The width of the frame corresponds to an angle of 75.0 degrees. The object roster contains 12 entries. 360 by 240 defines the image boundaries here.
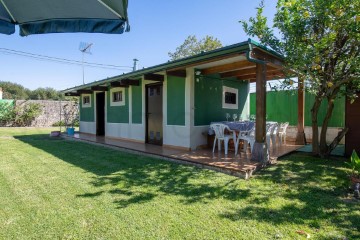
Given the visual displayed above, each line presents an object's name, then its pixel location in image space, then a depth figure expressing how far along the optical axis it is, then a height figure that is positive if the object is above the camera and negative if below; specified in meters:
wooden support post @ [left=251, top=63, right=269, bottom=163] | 5.52 +0.03
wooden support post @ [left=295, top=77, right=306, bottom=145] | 8.68 -0.34
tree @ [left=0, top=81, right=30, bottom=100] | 48.83 +5.84
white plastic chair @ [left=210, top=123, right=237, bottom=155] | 6.60 -0.51
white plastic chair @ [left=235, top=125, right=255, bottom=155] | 6.31 -0.58
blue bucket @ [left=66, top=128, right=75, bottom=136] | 12.20 -0.78
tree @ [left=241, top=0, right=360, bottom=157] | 4.81 +1.71
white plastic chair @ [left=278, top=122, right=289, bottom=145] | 8.15 -0.49
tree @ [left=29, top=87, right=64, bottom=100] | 47.72 +4.73
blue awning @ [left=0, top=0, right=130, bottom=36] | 2.55 +1.15
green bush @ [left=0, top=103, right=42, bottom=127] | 17.62 +0.22
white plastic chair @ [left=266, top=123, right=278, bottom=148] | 6.57 -0.41
